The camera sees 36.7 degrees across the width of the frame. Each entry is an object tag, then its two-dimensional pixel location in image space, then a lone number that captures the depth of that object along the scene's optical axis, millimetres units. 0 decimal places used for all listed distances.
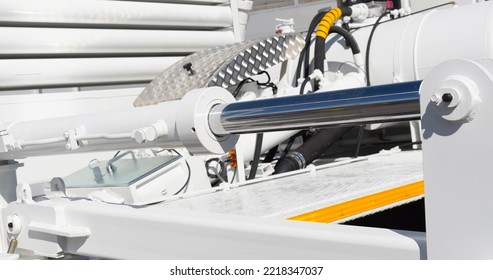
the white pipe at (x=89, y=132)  1354
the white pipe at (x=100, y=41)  2910
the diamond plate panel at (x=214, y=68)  3297
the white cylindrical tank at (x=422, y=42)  3486
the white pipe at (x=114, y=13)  2918
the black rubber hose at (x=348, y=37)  3873
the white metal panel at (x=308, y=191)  1884
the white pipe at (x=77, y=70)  2877
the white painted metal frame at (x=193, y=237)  968
